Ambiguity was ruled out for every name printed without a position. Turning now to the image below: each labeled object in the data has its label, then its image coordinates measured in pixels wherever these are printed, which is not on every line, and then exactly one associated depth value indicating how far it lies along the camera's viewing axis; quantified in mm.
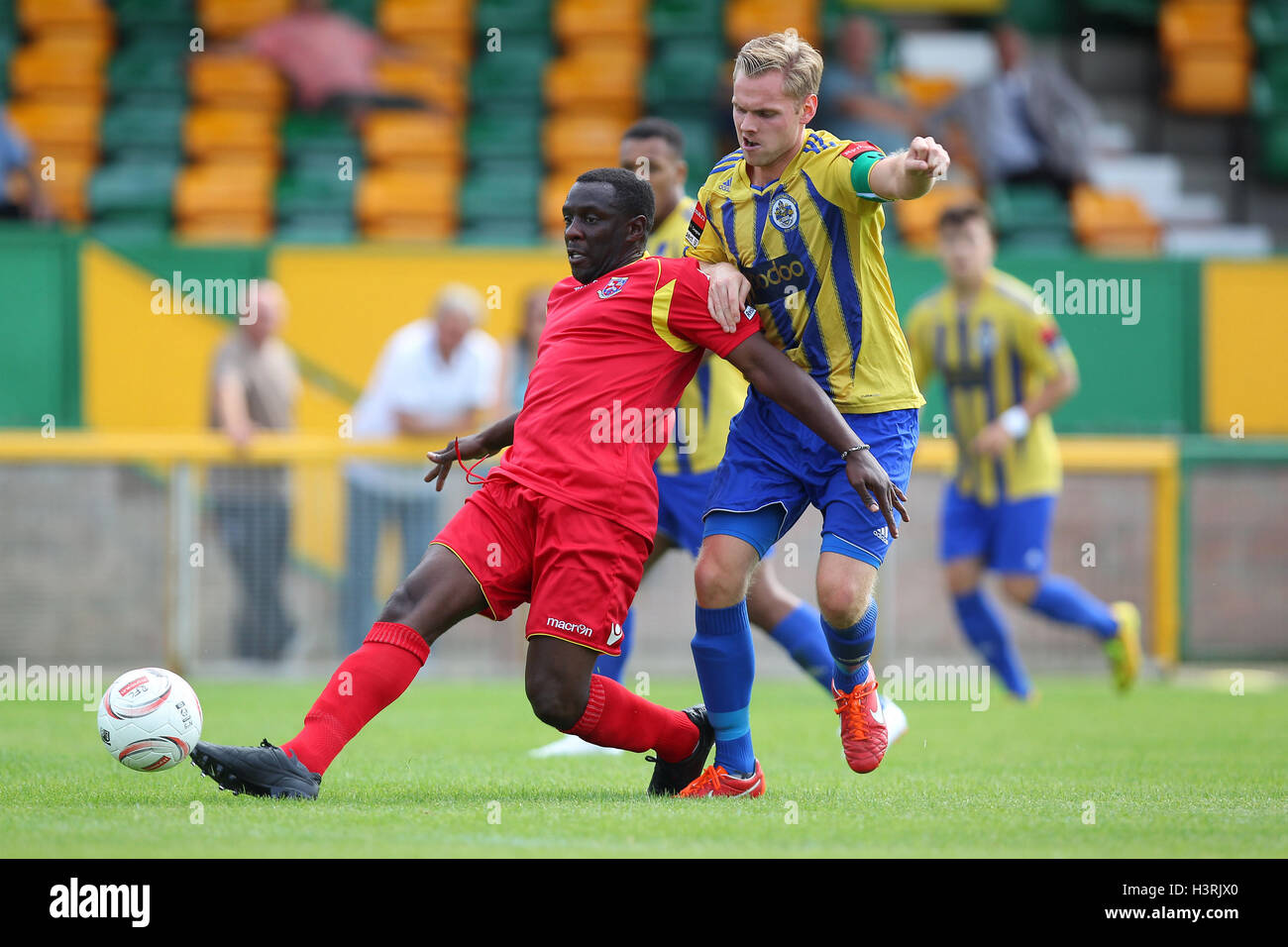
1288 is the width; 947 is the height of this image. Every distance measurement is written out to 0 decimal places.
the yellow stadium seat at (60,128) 13805
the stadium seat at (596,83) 14656
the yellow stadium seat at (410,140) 13953
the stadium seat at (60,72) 14297
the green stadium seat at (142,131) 13852
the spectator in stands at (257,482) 10000
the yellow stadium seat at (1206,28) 14952
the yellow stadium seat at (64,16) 14695
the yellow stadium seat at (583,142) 13922
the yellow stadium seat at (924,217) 13047
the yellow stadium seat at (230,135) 13836
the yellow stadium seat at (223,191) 13133
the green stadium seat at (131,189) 13188
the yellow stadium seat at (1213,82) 14883
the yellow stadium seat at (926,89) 14773
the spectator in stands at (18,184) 12320
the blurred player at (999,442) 9117
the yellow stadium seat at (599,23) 15102
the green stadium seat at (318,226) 13195
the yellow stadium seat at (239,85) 14312
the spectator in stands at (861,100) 13438
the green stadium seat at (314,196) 13359
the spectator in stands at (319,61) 14258
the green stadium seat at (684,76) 14445
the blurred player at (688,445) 6562
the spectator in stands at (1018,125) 13555
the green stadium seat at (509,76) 14773
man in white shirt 10203
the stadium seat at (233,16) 14914
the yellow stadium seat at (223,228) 13125
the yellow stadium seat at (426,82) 14617
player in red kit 4910
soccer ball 4957
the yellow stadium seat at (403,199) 13359
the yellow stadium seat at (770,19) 14883
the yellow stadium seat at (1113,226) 13164
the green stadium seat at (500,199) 13438
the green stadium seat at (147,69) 14391
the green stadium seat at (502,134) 14180
